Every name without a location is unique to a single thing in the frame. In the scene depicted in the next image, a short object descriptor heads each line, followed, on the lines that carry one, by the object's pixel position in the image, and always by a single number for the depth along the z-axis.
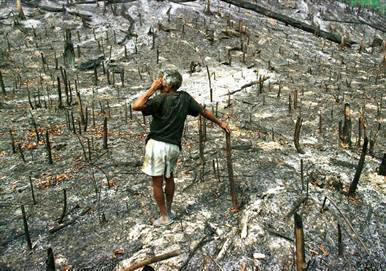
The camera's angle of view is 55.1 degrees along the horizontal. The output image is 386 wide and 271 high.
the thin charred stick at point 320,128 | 5.98
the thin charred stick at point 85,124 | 5.74
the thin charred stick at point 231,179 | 3.60
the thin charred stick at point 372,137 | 4.97
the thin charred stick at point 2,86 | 7.20
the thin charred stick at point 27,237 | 3.19
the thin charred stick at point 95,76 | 8.23
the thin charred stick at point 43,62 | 8.53
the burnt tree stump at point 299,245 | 2.45
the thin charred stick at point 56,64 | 8.60
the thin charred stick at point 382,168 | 4.57
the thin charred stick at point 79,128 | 5.55
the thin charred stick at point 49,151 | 4.64
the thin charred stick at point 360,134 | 5.30
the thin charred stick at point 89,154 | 4.67
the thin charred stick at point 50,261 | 2.54
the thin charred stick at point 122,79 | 8.04
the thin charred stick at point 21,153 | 4.77
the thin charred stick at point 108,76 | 8.21
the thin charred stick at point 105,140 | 5.11
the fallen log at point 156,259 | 2.45
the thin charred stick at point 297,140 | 5.12
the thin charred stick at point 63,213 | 3.59
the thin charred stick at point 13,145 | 4.97
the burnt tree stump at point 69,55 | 9.09
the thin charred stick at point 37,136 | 5.28
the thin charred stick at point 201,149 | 4.71
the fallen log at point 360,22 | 14.04
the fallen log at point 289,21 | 12.33
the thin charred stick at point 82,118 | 5.77
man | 3.16
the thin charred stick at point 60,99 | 6.59
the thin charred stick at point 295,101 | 6.93
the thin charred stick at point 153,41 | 10.06
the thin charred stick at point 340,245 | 3.34
